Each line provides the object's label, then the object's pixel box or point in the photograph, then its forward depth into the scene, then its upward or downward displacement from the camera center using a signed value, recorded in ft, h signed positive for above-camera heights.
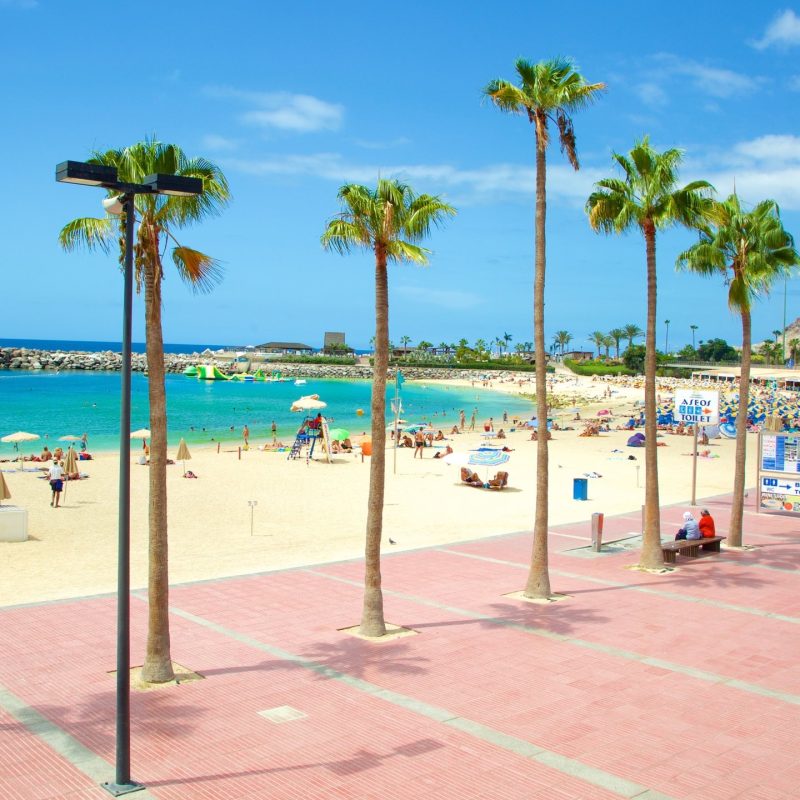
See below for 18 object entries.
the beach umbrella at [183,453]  103.96 -9.01
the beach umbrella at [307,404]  119.59 -3.34
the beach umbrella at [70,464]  94.05 -9.35
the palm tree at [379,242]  37.88 +6.40
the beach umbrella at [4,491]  65.94 -8.78
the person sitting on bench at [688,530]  58.70 -10.48
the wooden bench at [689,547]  54.75 -11.30
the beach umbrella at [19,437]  97.65 -6.69
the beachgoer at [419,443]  126.41 -9.39
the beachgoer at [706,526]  59.67 -10.39
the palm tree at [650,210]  51.16 +10.56
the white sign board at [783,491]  69.21 -9.26
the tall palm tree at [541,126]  44.21 +13.73
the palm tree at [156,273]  31.89 +4.21
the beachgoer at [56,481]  76.79 -9.23
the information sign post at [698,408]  73.09 -2.43
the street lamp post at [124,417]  23.62 -1.07
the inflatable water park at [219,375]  470.80 +3.31
